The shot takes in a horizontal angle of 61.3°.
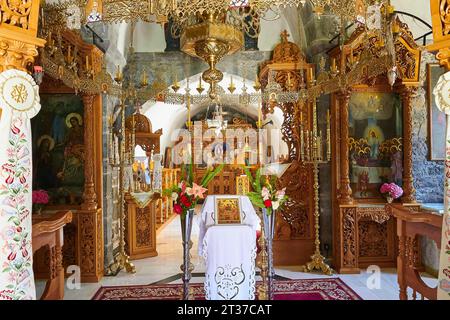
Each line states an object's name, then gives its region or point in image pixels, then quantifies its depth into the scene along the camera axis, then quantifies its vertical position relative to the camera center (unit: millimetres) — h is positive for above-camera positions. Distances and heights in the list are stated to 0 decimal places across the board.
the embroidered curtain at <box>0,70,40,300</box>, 2145 -112
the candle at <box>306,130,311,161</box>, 5738 +160
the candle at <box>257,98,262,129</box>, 5778 +820
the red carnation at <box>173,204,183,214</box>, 4027 -483
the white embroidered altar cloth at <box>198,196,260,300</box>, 4008 -1033
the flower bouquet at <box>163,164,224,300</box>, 4031 -383
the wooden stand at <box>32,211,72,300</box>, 2938 -681
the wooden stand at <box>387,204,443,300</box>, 3081 -723
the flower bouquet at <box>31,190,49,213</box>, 5026 -438
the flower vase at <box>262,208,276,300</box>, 4133 -801
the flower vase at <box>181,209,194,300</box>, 4102 -856
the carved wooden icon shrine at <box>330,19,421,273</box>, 5559 -372
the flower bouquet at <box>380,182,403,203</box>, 5719 -461
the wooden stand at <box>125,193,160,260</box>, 6531 -1138
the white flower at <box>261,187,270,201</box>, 4094 -344
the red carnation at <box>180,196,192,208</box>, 4027 -412
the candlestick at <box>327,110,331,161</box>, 5596 +326
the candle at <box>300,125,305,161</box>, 5727 +224
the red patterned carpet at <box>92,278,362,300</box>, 4594 -1637
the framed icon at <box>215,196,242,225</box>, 4184 -533
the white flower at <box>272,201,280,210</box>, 4078 -452
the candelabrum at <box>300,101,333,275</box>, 5633 +38
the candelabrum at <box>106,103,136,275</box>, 5695 +14
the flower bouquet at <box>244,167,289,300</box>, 4094 -410
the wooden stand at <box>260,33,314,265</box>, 6184 -449
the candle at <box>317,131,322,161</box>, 5630 +200
